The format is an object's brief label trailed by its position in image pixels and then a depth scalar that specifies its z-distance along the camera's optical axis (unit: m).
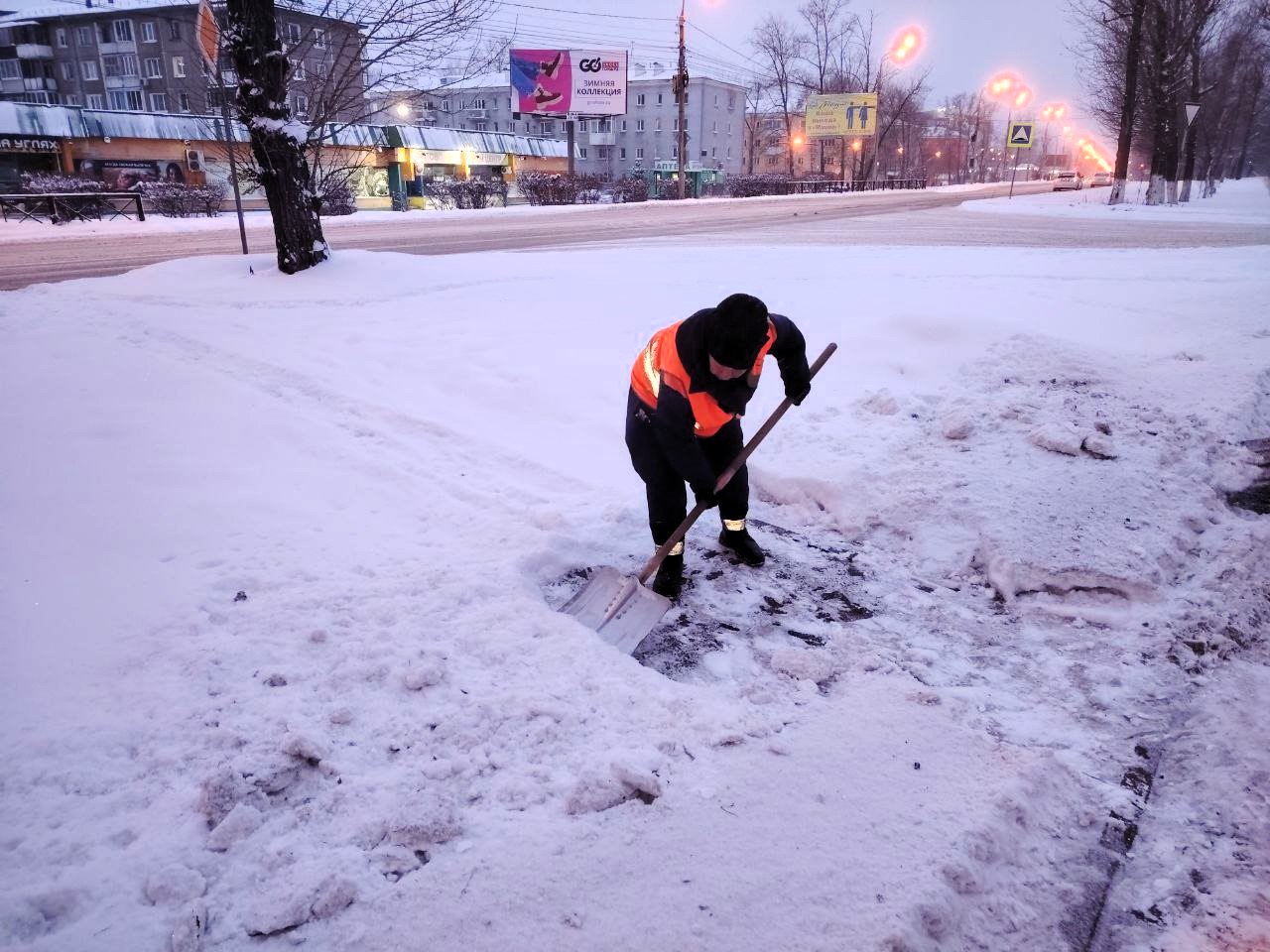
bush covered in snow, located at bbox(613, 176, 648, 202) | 32.78
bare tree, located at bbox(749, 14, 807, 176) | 54.41
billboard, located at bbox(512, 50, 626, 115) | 38.00
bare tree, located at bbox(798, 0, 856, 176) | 53.50
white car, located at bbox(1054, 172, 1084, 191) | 49.31
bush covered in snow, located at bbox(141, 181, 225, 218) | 22.17
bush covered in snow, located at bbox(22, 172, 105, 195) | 22.78
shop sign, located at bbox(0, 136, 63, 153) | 30.50
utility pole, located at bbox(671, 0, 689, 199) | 32.34
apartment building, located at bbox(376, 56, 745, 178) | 64.19
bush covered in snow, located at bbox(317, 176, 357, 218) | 22.99
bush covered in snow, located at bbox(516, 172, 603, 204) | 30.44
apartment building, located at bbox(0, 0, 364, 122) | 46.38
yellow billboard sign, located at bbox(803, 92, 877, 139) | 48.28
